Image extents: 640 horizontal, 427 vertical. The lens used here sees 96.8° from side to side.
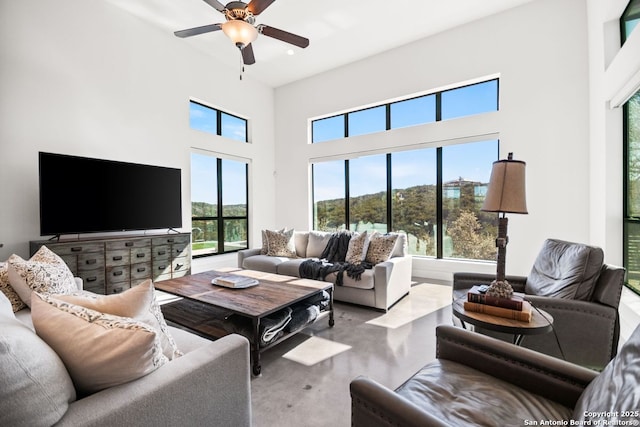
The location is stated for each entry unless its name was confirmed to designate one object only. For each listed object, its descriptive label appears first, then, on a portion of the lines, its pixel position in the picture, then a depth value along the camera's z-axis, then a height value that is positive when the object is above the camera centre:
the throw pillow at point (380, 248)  3.77 -0.50
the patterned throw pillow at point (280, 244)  4.66 -0.53
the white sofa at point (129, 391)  0.73 -0.58
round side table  1.51 -0.63
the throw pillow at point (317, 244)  4.55 -0.52
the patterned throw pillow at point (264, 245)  4.73 -0.55
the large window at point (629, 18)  2.61 +1.84
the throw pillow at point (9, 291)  1.81 -0.49
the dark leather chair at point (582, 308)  1.81 -0.65
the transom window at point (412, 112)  4.42 +1.75
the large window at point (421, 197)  4.45 +0.25
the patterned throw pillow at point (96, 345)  0.90 -0.42
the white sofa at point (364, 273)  3.30 -0.80
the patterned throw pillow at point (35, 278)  1.78 -0.40
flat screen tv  3.25 +0.24
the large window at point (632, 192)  2.63 +0.15
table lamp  1.75 +0.10
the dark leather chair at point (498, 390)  0.80 -0.68
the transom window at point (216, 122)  5.13 +1.77
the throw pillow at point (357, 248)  3.84 -0.52
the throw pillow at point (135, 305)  1.13 -0.37
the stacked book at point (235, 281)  2.78 -0.70
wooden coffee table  2.16 -0.74
